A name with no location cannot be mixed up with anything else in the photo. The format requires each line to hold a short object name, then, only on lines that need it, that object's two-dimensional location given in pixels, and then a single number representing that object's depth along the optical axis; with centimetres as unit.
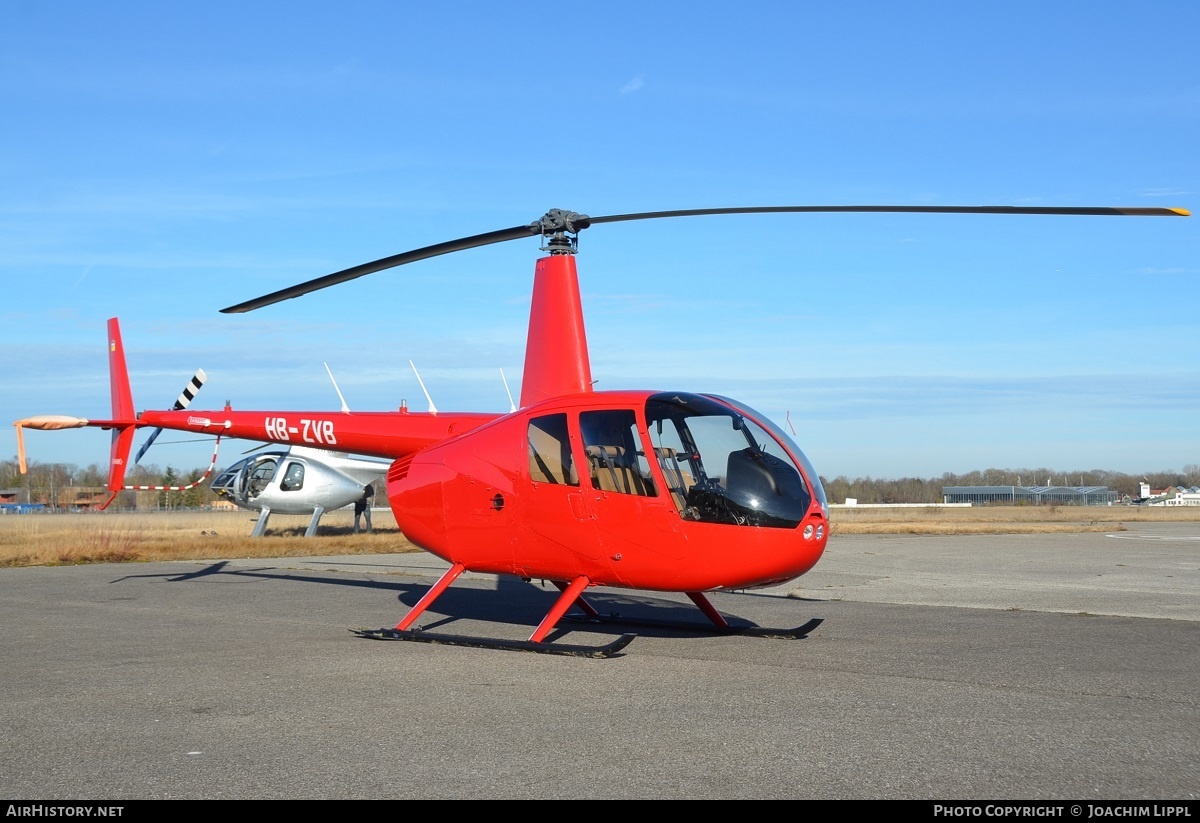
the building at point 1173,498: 14550
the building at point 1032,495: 14175
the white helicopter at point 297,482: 3216
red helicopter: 969
